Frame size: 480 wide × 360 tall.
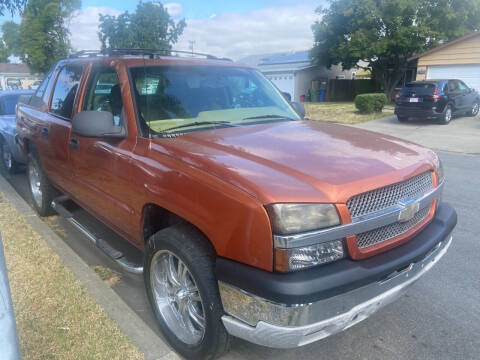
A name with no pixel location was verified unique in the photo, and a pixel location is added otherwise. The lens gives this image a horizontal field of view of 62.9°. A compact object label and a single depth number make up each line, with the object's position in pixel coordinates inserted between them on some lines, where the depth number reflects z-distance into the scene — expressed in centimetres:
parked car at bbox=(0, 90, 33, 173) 681
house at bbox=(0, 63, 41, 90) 5794
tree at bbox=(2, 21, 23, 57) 3591
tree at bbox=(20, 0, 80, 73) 3266
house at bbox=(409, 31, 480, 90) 1997
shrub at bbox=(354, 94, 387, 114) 1809
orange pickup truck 194
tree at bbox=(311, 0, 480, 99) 2578
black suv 1470
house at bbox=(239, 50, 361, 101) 3259
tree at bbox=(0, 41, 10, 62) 6786
